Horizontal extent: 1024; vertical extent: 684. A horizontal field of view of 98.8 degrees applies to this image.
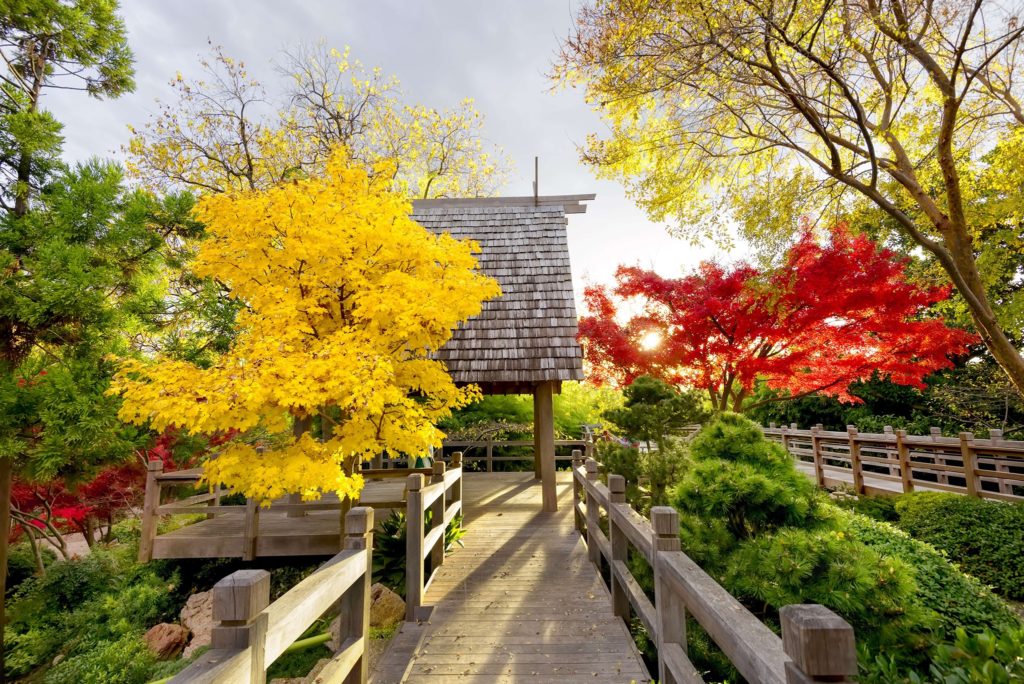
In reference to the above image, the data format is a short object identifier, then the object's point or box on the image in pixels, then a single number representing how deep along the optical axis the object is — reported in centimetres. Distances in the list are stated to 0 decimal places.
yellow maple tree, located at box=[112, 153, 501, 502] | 494
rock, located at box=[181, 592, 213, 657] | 610
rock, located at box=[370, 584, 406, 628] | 487
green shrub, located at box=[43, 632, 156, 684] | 553
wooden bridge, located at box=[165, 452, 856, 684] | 153
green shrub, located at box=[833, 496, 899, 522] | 820
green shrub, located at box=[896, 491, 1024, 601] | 567
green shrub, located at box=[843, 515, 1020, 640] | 450
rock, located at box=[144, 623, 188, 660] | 609
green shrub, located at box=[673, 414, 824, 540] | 374
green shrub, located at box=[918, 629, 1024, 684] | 211
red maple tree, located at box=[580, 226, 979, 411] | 744
